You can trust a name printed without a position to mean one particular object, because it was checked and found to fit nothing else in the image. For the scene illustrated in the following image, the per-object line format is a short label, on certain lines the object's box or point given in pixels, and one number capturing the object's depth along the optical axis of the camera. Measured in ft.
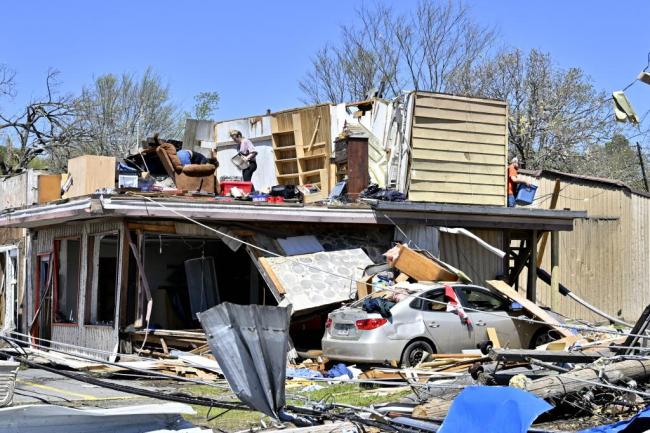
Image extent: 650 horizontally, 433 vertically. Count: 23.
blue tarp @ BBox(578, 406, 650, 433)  26.89
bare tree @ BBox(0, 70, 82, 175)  125.18
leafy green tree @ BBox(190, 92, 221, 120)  192.75
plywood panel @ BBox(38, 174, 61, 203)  68.28
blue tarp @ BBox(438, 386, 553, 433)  25.54
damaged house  59.36
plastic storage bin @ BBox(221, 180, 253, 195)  66.33
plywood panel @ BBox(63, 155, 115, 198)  63.31
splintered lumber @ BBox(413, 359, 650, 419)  31.19
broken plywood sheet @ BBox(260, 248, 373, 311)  57.62
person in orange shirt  73.05
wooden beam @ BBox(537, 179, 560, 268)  73.84
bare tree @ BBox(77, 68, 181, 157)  157.38
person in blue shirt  69.05
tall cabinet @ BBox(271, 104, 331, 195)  76.48
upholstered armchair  67.15
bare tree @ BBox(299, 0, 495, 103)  146.41
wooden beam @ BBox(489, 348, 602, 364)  36.92
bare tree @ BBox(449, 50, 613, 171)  124.36
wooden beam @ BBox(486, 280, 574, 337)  57.51
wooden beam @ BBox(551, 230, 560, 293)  71.61
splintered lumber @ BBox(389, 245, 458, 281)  59.31
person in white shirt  73.50
